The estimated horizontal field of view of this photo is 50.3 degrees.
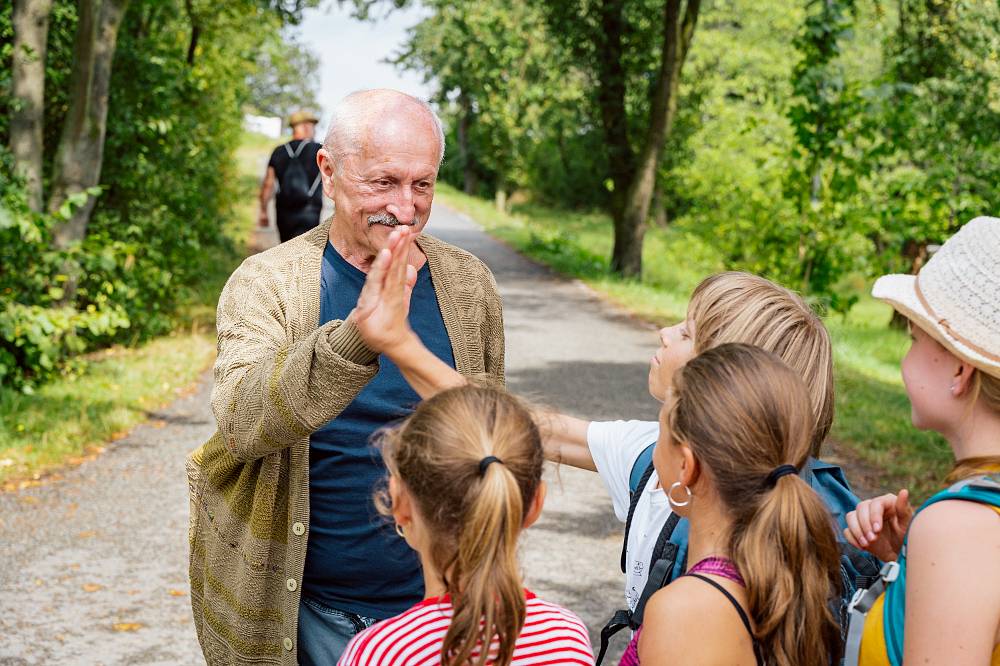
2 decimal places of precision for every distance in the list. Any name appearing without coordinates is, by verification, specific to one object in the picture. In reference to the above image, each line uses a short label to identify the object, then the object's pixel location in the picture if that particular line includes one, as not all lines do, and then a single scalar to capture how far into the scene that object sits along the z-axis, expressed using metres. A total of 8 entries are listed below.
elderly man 2.34
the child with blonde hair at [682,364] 2.11
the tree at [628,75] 15.52
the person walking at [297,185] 10.04
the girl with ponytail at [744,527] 1.79
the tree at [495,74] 31.36
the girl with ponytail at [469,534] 1.69
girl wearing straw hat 1.66
